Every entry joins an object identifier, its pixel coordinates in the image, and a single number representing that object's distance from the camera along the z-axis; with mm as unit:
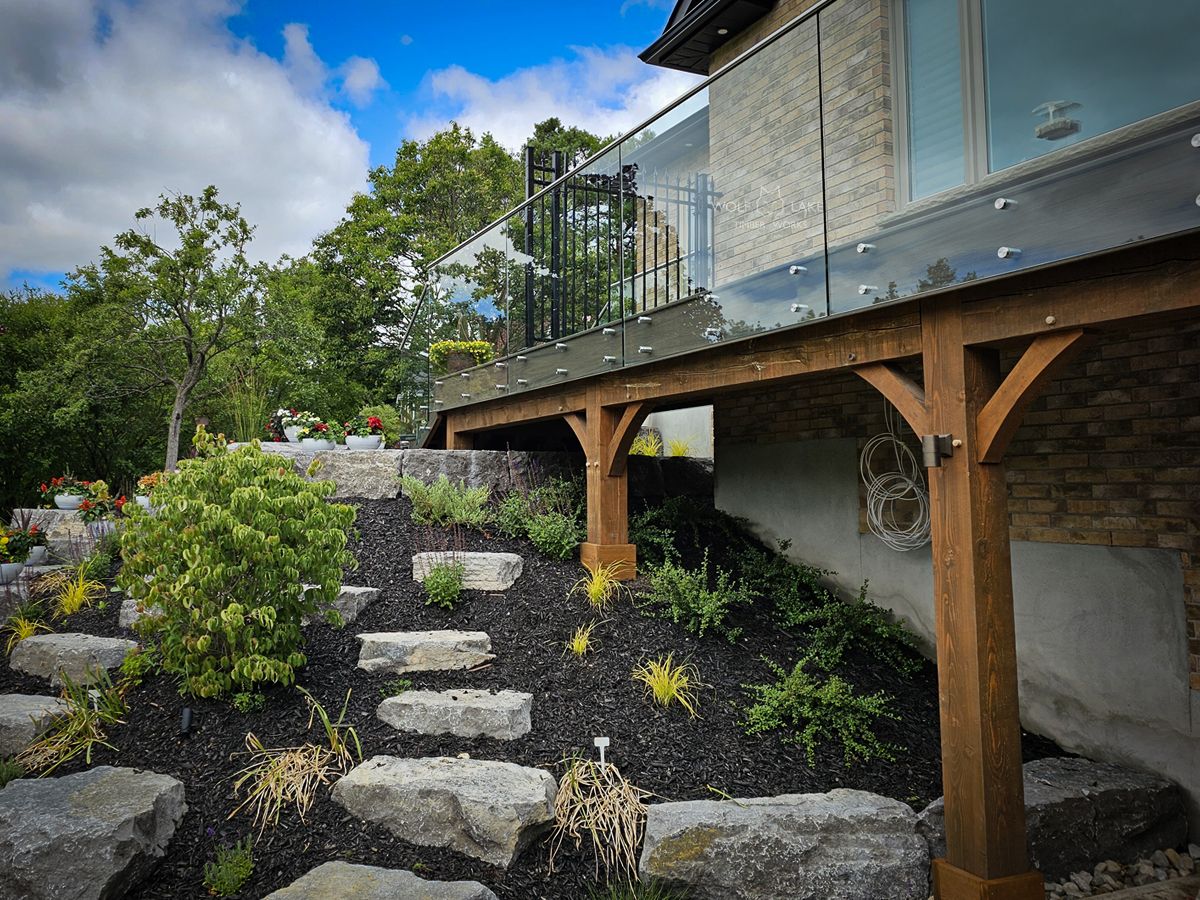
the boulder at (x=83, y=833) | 2793
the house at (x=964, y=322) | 2594
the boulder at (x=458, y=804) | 3238
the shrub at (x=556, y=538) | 6207
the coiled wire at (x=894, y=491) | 5348
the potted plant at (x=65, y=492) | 8711
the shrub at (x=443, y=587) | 5332
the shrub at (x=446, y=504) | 6629
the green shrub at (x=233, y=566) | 3941
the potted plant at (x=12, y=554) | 7367
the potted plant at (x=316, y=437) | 8055
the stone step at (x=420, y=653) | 4520
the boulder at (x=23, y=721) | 4070
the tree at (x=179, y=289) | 12445
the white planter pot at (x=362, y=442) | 8328
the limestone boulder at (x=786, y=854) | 3121
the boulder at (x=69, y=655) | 4773
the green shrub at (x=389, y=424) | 9289
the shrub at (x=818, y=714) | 4105
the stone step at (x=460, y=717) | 3949
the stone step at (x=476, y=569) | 5645
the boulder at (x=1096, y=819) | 3574
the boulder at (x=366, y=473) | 7195
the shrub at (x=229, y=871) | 3010
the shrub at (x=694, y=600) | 5113
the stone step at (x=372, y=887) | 2750
